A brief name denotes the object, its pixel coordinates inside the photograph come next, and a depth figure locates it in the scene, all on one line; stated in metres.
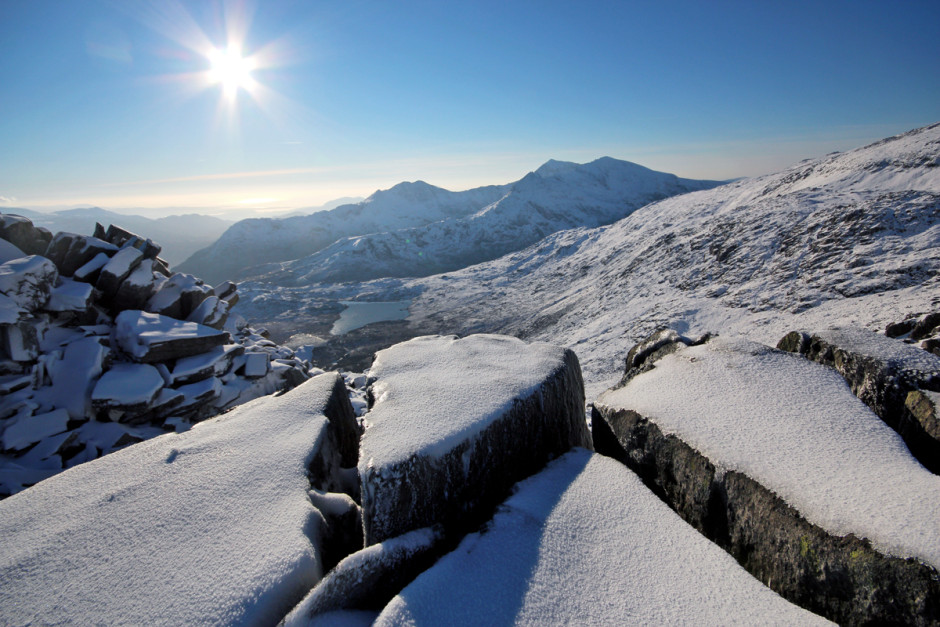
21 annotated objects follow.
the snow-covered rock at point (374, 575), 4.67
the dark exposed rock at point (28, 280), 11.84
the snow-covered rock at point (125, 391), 11.44
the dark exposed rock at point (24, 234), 13.71
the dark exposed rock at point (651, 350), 10.25
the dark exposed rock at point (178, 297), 15.27
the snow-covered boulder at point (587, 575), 4.49
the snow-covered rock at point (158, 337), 12.94
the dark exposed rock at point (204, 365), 13.28
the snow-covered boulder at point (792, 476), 4.15
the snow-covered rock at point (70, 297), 12.82
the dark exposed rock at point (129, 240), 16.77
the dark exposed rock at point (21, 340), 11.34
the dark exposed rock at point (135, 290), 14.63
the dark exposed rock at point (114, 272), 14.40
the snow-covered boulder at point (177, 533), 4.46
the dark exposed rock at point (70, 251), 14.23
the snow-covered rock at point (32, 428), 10.20
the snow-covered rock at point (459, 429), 5.75
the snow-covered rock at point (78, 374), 11.36
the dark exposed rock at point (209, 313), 15.98
